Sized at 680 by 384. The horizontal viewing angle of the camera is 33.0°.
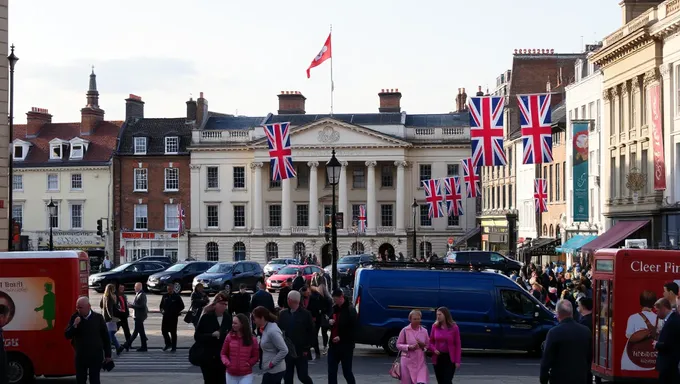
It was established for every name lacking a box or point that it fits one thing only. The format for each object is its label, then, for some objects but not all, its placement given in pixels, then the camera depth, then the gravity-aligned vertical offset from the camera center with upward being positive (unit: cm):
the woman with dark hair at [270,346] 1465 -184
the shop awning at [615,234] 4680 -145
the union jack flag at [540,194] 6059 +36
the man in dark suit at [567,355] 1338 -181
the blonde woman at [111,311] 2555 -240
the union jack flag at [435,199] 6344 +15
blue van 2539 -228
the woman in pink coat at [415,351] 1627 -213
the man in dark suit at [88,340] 1677 -200
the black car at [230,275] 4803 -308
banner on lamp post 5666 +157
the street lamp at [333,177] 3381 +76
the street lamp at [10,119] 2974 +234
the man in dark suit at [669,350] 1465 -193
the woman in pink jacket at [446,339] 1702 -205
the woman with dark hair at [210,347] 1527 -192
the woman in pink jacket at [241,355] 1408 -186
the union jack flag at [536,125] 3859 +257
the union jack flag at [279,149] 5366 +255
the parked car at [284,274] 5062 -325
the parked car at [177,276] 5038 -319
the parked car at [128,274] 5044 -315
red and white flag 5756 +743
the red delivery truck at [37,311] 1970 -183
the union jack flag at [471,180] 5600 +106
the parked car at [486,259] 5172 -264
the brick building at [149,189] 9306 +122
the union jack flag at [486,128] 3978 +255
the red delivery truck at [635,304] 1900 -172
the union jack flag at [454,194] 6197 +41
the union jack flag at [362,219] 8977 -136
